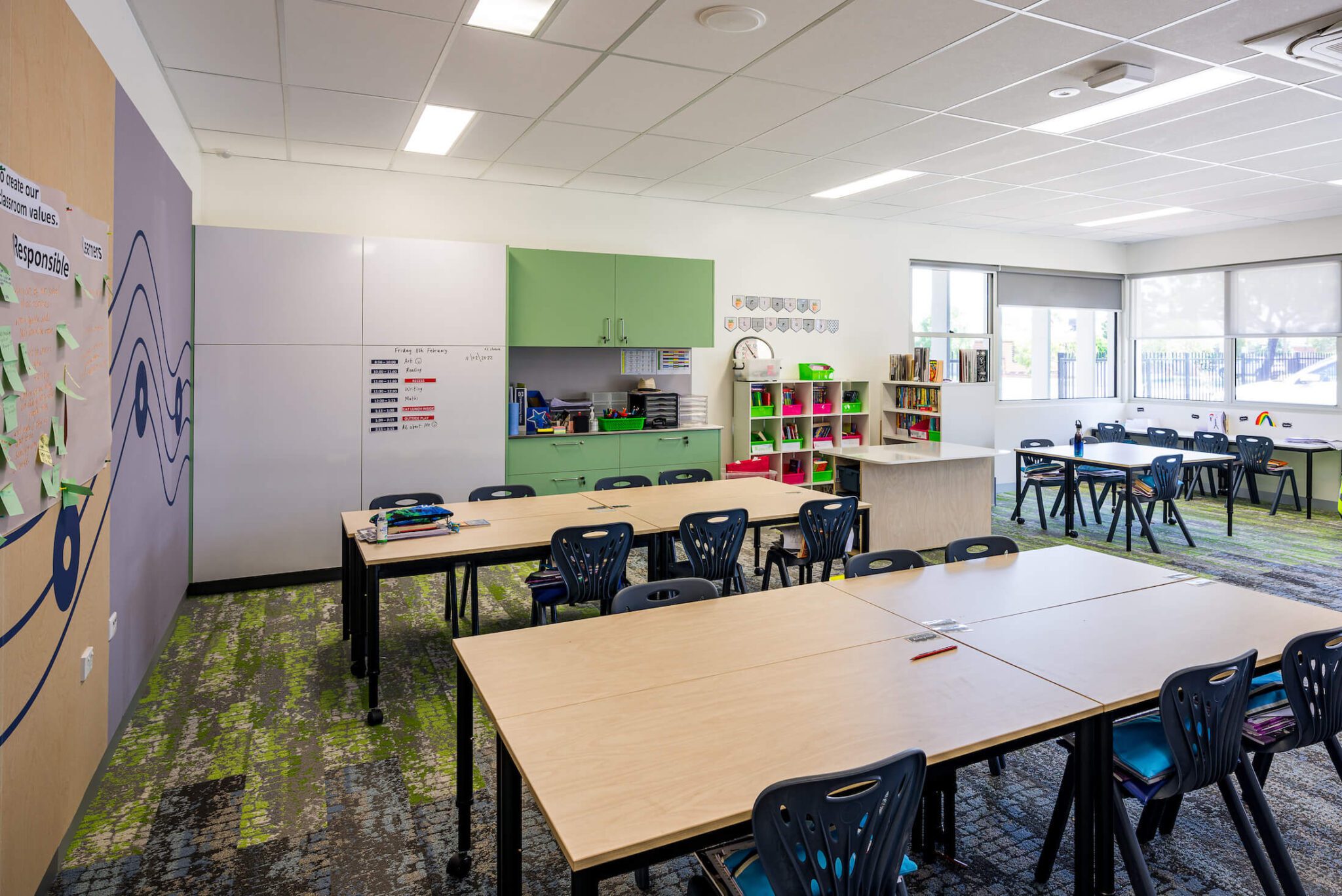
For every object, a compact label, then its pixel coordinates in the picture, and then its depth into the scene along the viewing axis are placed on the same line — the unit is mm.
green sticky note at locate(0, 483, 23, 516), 1849
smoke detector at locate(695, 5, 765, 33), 3352
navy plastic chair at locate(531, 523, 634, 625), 3572
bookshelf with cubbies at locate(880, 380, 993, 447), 7926
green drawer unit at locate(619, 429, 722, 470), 6625
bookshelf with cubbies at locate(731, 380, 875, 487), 7414
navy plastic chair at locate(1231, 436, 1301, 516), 7762
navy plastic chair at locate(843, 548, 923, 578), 3193
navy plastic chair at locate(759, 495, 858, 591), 4234
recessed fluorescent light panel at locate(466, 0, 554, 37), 3318
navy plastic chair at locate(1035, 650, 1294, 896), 1938
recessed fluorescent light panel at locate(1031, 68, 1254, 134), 4160
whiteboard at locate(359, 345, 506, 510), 5672
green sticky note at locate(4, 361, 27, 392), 1870
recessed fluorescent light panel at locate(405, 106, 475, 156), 4789
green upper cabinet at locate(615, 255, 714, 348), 6625
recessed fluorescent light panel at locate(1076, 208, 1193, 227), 7852
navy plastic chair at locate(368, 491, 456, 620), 4336
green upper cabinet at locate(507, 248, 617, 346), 6168
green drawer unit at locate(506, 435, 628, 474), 6168
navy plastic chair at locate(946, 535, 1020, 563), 3504
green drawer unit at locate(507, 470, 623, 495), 6230
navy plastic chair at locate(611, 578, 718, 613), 2781
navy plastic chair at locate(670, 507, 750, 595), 3914
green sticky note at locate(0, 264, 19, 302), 1827
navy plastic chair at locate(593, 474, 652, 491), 5371
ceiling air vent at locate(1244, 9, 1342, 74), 3463
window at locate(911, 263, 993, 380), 8859
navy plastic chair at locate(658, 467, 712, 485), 5586
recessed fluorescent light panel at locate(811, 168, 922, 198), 6340
